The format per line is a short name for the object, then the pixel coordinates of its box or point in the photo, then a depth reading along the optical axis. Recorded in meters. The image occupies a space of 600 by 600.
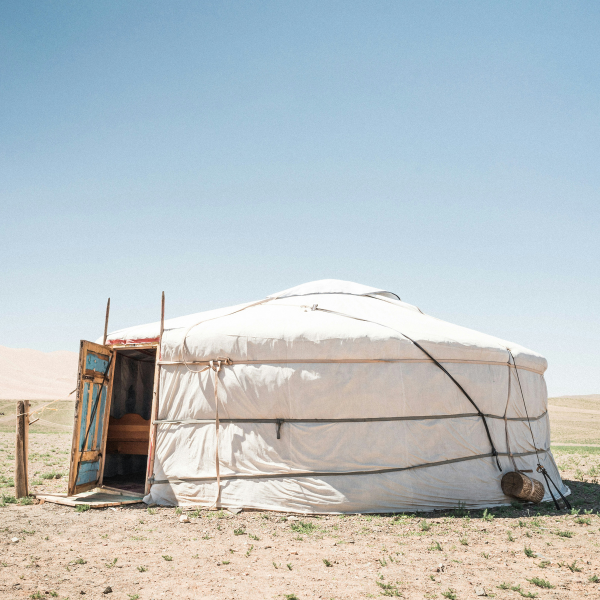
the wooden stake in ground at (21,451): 6.21
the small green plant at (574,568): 3.76
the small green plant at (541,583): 3.43
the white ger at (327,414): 5.45
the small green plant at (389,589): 3.26
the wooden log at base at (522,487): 5.68
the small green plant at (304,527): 4.73
